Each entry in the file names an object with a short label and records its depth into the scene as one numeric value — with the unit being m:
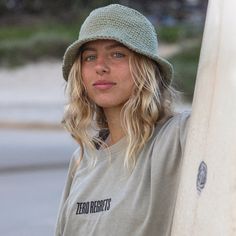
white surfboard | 2.45
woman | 2.81
